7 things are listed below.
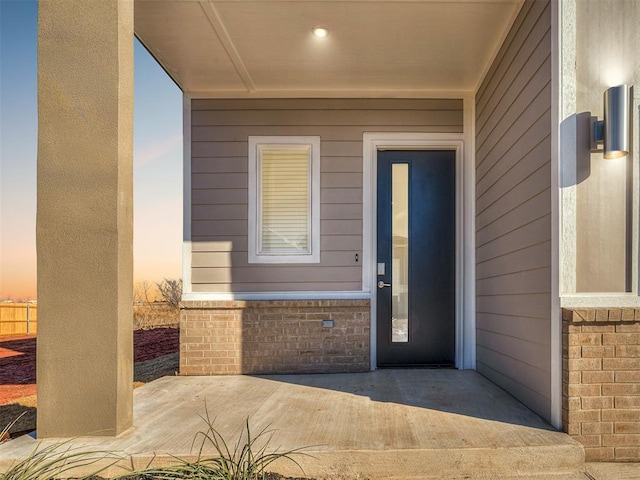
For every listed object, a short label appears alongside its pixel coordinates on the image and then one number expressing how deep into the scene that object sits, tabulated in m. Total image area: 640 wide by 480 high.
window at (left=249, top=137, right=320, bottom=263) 4.51
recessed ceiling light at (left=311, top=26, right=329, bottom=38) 3.42
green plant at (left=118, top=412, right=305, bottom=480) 2.01
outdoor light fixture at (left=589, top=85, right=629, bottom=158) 2.42
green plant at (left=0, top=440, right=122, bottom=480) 2.03
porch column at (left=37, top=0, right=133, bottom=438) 2.47
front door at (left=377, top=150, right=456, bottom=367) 4.53
